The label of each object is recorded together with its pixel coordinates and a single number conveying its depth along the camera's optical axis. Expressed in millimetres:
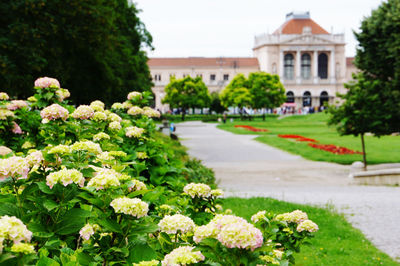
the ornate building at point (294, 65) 101938
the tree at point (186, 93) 69438
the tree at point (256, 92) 66875
